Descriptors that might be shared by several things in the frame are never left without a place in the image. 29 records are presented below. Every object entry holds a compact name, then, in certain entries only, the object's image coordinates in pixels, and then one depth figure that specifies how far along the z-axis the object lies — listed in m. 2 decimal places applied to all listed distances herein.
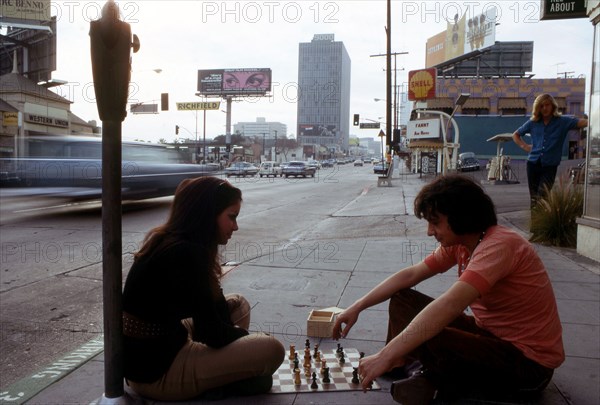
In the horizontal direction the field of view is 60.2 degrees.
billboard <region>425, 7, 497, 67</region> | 53.25
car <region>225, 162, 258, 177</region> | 46.09
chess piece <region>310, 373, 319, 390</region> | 3.04
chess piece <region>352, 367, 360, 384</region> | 3.12
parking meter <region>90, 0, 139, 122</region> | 2.25
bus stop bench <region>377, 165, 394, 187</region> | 25.59
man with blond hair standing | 7.25
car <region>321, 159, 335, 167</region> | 89.28
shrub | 7.82
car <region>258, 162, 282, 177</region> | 46.68
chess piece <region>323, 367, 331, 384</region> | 3.11
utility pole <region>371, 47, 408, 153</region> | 29.86
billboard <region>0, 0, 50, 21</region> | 34.99
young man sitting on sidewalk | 2.48
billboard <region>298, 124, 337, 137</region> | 130.25
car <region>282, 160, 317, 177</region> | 41.31
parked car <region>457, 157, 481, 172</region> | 39.66
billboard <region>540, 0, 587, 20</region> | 7.93
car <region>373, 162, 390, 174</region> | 47.64
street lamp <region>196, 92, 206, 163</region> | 66.62
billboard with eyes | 75.38
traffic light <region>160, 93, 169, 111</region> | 35.09
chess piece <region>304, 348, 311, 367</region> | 3.23
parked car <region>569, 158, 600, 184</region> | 6.95
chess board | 3.05
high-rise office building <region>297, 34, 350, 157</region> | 71.38
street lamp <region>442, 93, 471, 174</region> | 21.19
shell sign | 41.72
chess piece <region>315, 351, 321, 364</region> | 3.40
